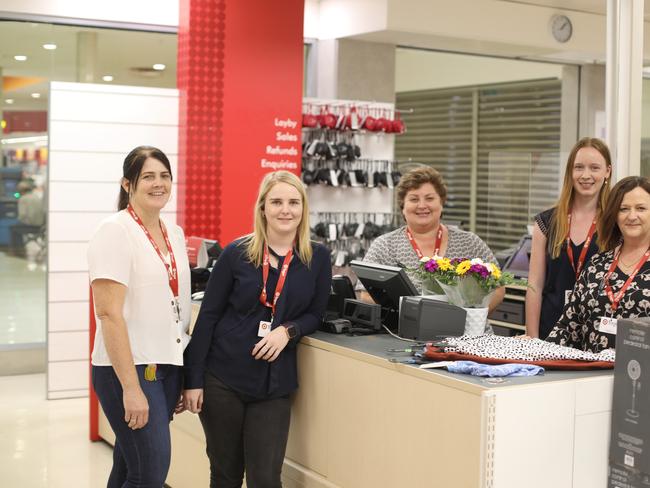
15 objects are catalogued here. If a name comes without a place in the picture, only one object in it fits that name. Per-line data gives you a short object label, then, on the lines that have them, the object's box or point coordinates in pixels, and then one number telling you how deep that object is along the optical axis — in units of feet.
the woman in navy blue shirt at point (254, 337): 11.68
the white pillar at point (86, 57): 26.63
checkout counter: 9.44
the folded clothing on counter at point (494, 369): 9.93
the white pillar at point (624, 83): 16.17
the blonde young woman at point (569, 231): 13.65
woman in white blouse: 10.37
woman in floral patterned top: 11.32
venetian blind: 36.01
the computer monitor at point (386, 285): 12.94
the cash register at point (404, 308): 12.42
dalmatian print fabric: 10.80
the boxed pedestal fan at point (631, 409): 9.91
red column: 25.30
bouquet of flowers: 12.28
